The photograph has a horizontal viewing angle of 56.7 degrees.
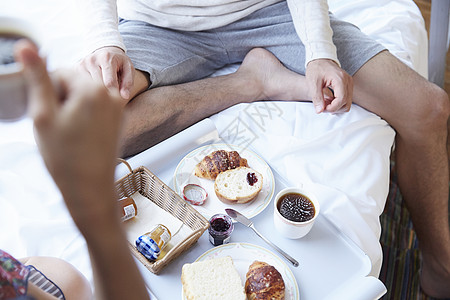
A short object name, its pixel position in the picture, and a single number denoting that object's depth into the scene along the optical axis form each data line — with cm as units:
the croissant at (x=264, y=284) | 78
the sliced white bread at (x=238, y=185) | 95
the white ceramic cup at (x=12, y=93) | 41
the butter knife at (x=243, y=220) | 89
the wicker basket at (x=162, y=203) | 82
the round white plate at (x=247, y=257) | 84
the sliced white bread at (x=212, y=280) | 78
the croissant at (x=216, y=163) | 101
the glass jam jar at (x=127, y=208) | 90
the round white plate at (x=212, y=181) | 96
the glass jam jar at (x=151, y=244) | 83
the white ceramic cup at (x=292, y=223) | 87
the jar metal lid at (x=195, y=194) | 96
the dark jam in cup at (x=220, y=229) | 87
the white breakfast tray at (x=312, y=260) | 83
